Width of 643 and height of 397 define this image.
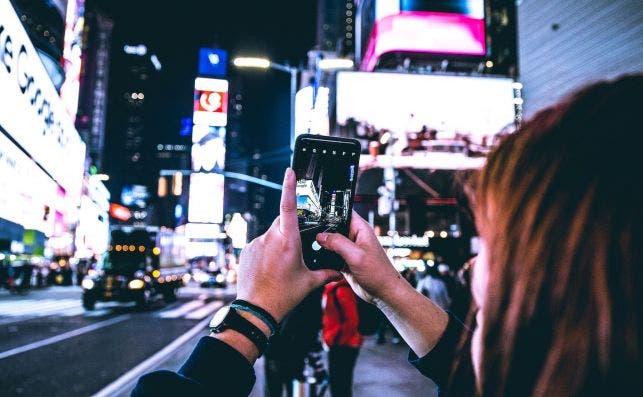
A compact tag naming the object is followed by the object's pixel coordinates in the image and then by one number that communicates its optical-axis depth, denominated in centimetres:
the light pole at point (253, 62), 1202
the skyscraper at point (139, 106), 13418
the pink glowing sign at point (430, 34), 1466
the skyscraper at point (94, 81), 6097
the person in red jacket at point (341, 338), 519
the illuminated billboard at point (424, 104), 1490
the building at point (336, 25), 4401
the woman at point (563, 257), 73
